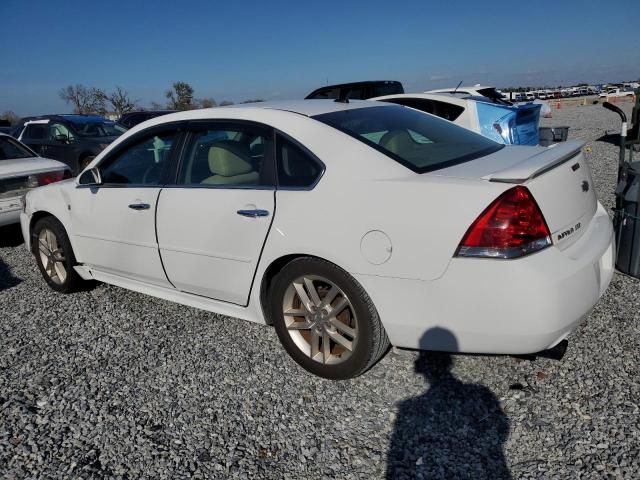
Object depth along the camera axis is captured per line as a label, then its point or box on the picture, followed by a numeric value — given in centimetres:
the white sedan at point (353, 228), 234
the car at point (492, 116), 714
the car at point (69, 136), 1088
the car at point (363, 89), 1159
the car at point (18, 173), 624
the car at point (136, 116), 1672
